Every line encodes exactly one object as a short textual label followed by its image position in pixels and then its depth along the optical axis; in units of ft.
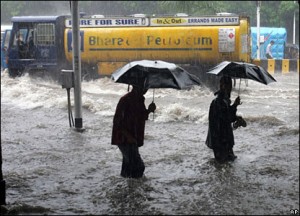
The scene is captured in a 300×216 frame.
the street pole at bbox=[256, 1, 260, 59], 77.00
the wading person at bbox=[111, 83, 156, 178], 21.01
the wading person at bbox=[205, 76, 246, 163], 24.61
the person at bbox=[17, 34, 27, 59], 61.67
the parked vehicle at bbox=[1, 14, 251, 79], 54.60
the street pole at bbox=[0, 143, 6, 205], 18.65
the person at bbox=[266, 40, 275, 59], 89.57
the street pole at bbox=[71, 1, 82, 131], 34.40
